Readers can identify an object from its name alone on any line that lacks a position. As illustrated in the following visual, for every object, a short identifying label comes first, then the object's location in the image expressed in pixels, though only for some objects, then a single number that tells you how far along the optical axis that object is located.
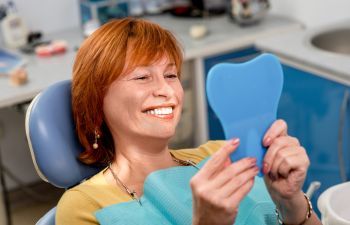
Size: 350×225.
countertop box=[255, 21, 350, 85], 2.43
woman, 1.44
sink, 2.88
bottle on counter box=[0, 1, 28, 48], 3.10
